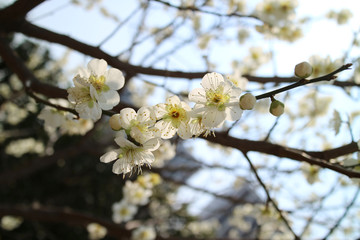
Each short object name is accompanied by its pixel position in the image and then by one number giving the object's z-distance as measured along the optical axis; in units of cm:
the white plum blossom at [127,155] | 32
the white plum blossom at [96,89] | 32
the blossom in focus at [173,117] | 33
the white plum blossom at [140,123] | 32
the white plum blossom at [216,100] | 32
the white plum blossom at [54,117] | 40
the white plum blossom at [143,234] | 66
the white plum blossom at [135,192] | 62
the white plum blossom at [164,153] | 51
